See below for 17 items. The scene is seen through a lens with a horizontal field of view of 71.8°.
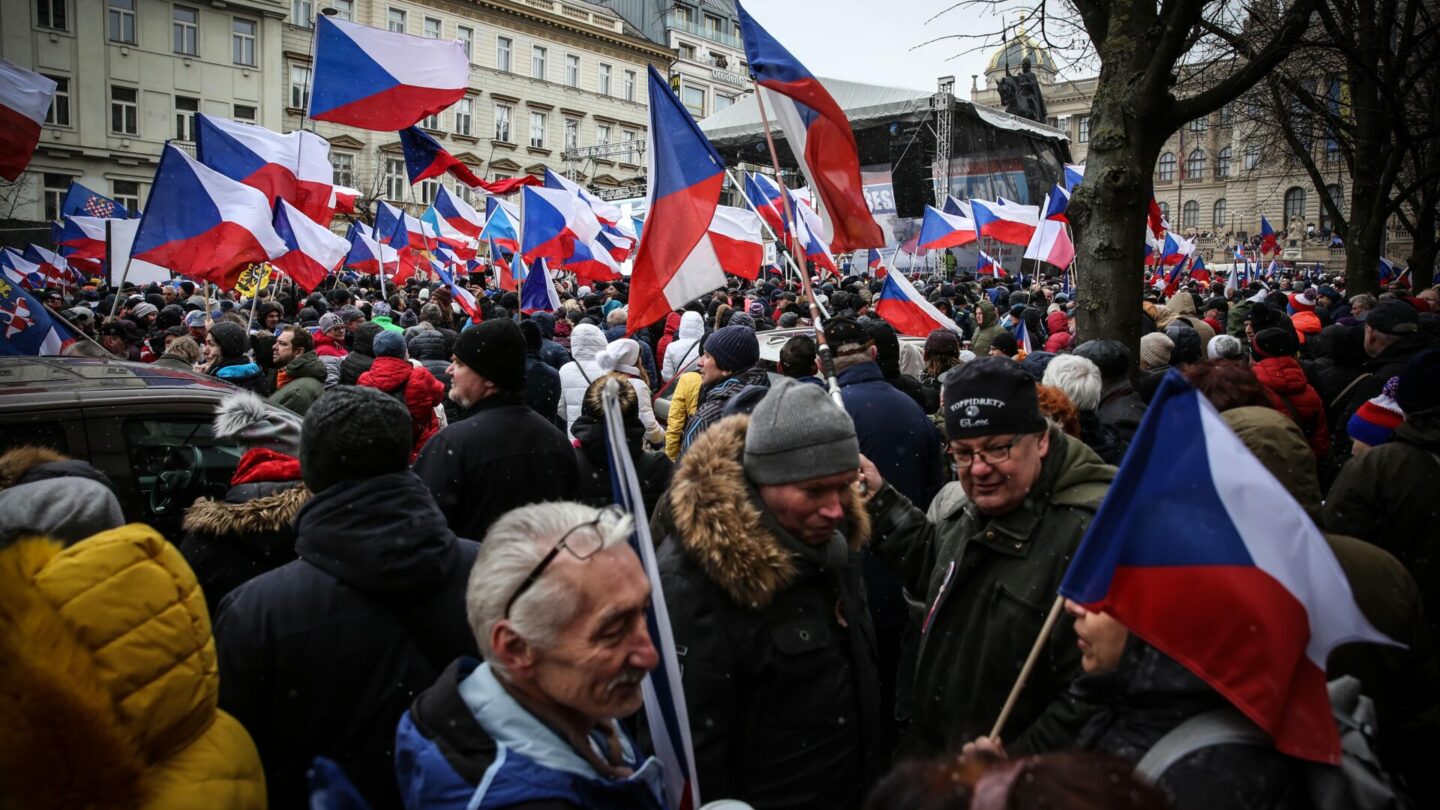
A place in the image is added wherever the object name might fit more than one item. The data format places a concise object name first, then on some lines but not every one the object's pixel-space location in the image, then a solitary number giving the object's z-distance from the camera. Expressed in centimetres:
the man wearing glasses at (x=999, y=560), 237
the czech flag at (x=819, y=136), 437
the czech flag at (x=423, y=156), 735
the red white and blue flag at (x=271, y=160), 921
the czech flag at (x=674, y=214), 455
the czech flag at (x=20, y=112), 567
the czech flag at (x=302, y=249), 970
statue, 3469
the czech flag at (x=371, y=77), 684
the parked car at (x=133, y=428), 373
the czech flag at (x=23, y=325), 681
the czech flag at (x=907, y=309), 694
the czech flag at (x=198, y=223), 811
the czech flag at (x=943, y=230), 1455
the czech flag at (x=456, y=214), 1708
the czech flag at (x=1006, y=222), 1434
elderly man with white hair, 152
